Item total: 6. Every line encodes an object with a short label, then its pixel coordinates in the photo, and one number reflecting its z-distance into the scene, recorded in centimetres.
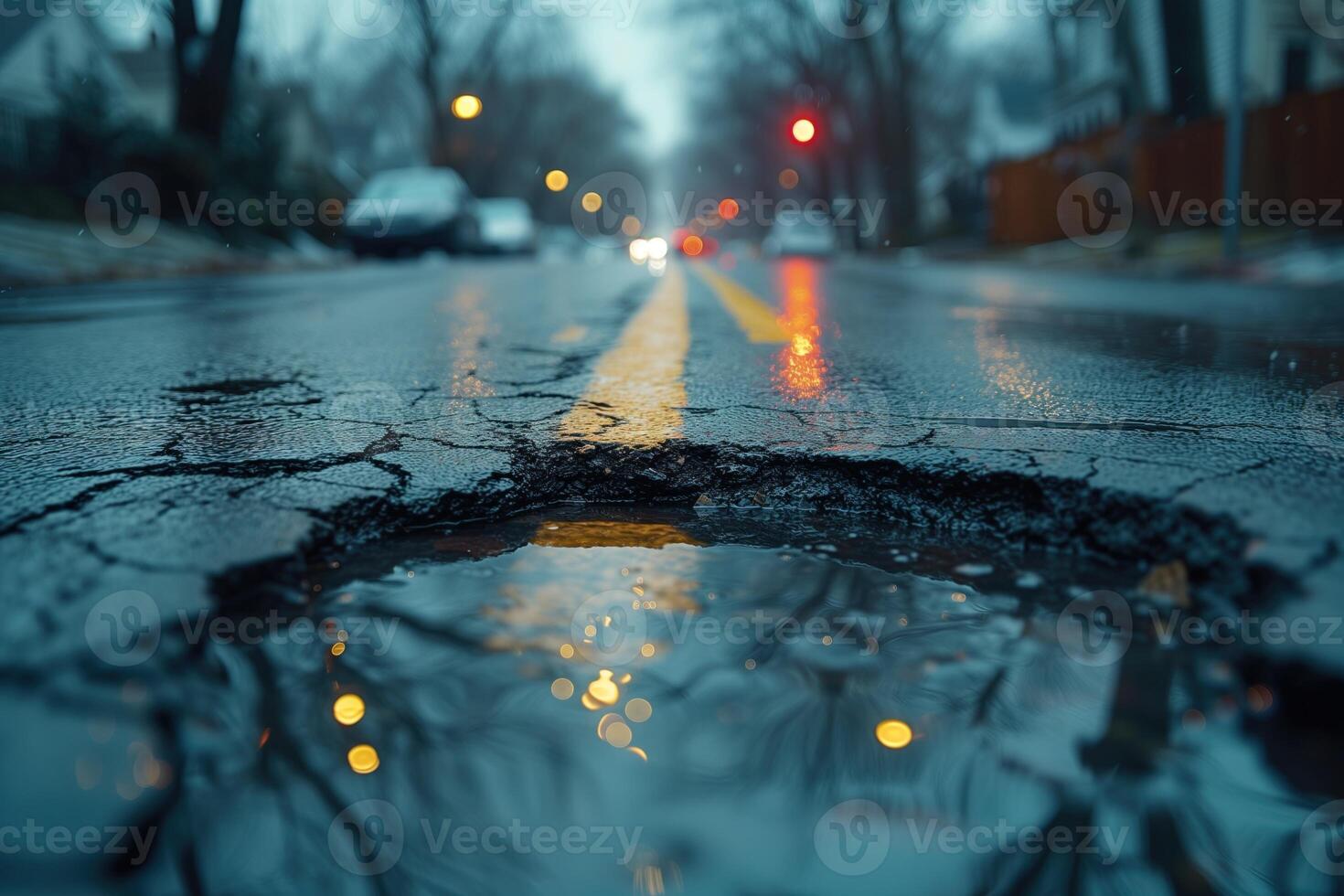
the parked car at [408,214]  1686
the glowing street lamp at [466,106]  2163
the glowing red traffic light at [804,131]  2202
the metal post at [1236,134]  1112
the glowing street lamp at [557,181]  6050
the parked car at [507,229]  2244
